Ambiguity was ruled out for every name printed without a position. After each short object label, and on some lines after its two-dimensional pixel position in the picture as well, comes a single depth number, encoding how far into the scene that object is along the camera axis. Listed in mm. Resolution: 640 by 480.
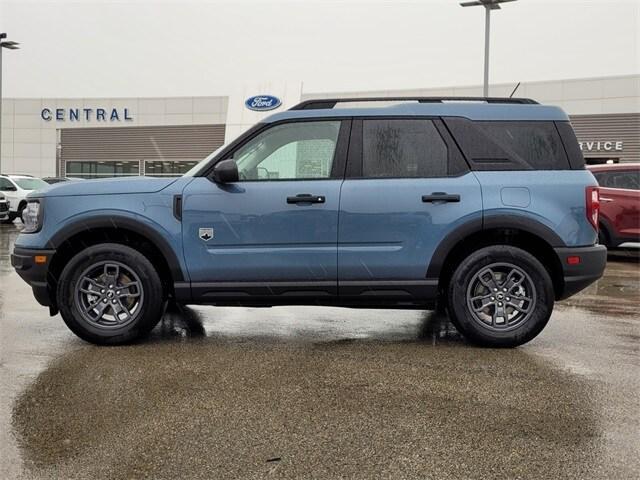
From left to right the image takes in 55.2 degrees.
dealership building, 41906
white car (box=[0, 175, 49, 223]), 19453
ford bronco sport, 4746
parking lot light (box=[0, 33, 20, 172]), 28516
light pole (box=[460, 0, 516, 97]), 19531
